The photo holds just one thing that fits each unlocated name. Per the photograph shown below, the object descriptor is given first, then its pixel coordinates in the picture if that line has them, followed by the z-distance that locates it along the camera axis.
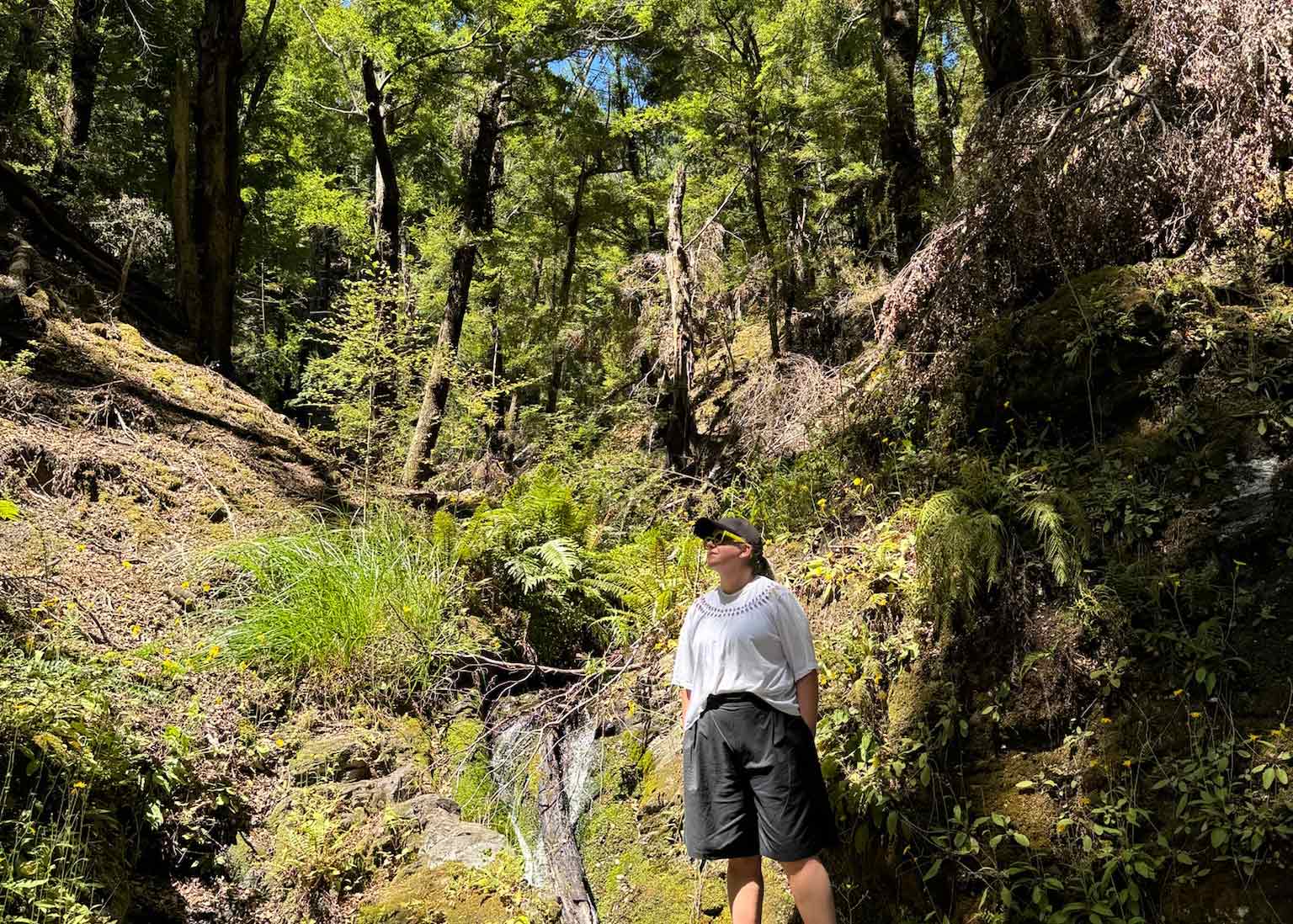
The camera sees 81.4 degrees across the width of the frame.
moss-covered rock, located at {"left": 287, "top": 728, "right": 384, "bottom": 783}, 4.76
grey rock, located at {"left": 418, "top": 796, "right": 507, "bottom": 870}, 4.27
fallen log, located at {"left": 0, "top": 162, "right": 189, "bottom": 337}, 8.97
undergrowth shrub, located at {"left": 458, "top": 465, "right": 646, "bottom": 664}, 6.72
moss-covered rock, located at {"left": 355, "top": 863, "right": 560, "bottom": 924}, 3.91
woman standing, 2.92
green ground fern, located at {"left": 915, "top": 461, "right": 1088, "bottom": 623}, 3.68
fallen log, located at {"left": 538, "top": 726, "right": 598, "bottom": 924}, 3.84
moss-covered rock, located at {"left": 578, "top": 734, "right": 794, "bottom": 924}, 3.79
